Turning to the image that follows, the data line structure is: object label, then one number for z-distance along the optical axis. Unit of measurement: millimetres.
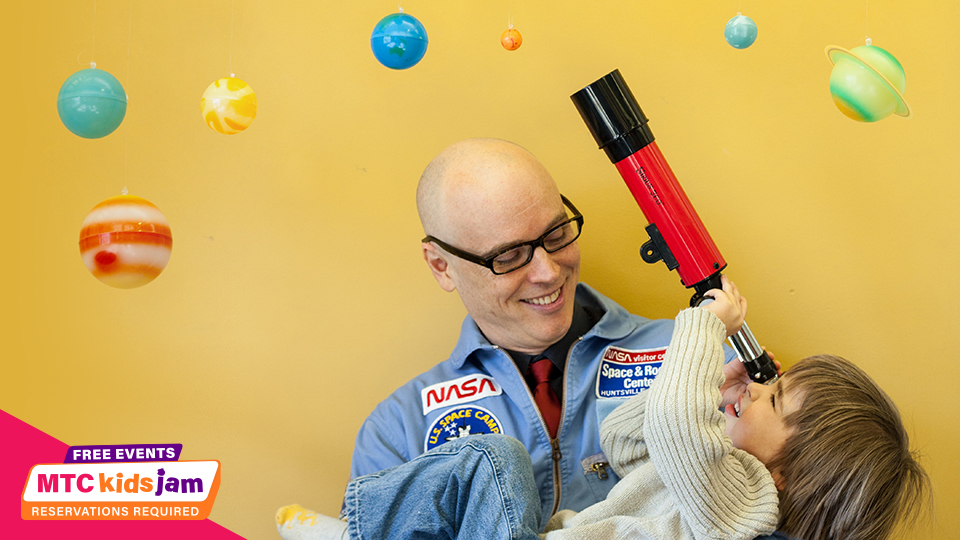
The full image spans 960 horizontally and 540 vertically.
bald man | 1475
